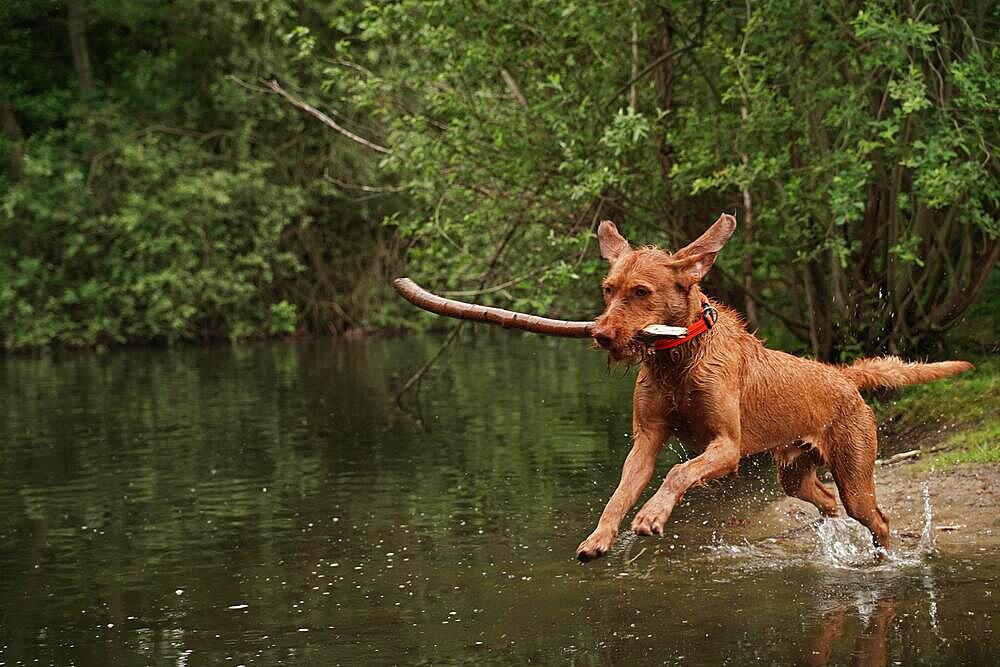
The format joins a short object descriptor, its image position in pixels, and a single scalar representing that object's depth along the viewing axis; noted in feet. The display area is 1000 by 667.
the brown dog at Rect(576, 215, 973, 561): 25.67
